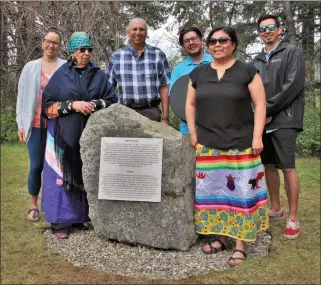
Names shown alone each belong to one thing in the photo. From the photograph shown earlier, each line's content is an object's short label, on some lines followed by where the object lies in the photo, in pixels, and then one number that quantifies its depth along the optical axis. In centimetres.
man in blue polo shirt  402
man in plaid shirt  419
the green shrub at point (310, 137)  862
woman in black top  318
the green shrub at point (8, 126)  995
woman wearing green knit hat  378
